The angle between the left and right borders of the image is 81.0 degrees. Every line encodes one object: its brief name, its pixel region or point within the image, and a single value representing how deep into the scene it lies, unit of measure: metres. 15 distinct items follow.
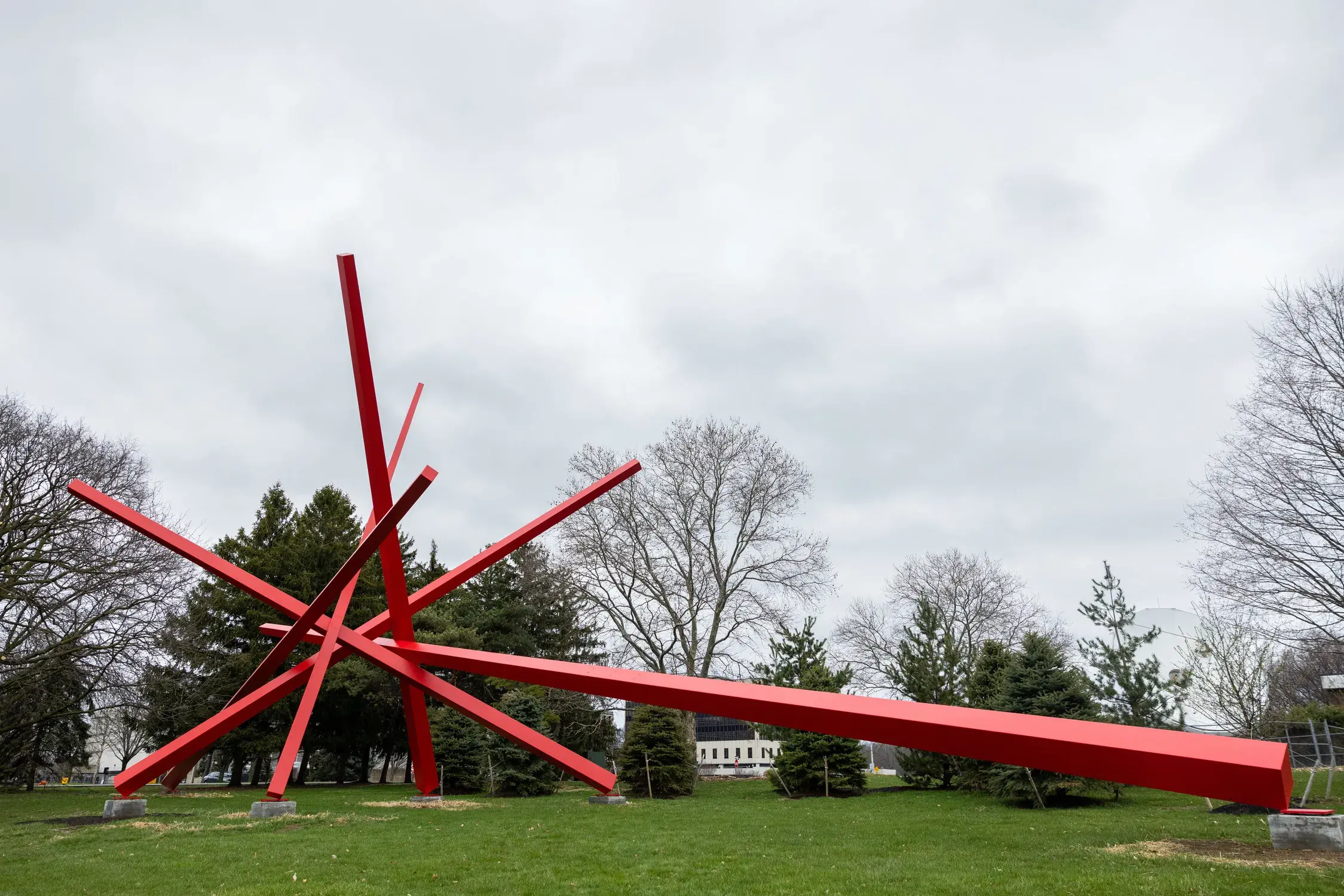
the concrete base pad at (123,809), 12.64
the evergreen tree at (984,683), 18.22
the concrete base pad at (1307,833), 8.38
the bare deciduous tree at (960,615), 31.16
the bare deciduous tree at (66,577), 17.31
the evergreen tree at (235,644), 25.45
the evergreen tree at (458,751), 22.67
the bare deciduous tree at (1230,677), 19.48
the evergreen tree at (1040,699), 15.30
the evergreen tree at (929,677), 20.94
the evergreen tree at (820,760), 19.64
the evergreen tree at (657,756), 19.59
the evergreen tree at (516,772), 20.62
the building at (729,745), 65.88
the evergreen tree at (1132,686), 20.22
